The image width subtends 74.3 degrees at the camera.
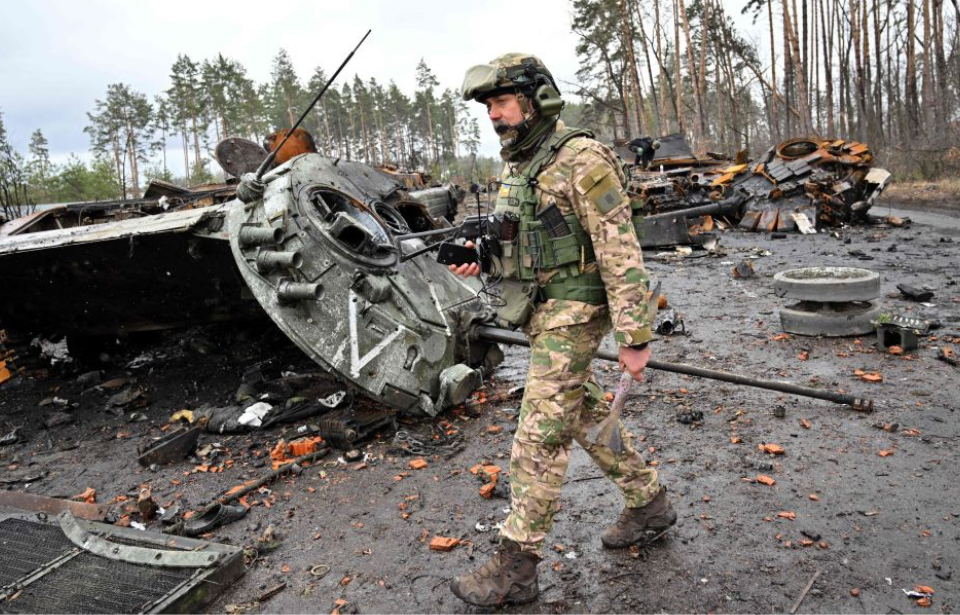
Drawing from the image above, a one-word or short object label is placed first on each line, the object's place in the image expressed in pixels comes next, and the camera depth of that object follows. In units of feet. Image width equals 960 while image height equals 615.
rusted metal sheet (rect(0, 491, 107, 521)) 13.14
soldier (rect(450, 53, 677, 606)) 8.57
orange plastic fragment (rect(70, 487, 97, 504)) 14.29
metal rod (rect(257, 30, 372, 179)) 17.30
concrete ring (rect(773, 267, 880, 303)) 20.03
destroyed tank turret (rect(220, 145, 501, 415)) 15.48
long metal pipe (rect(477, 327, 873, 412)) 14.20
